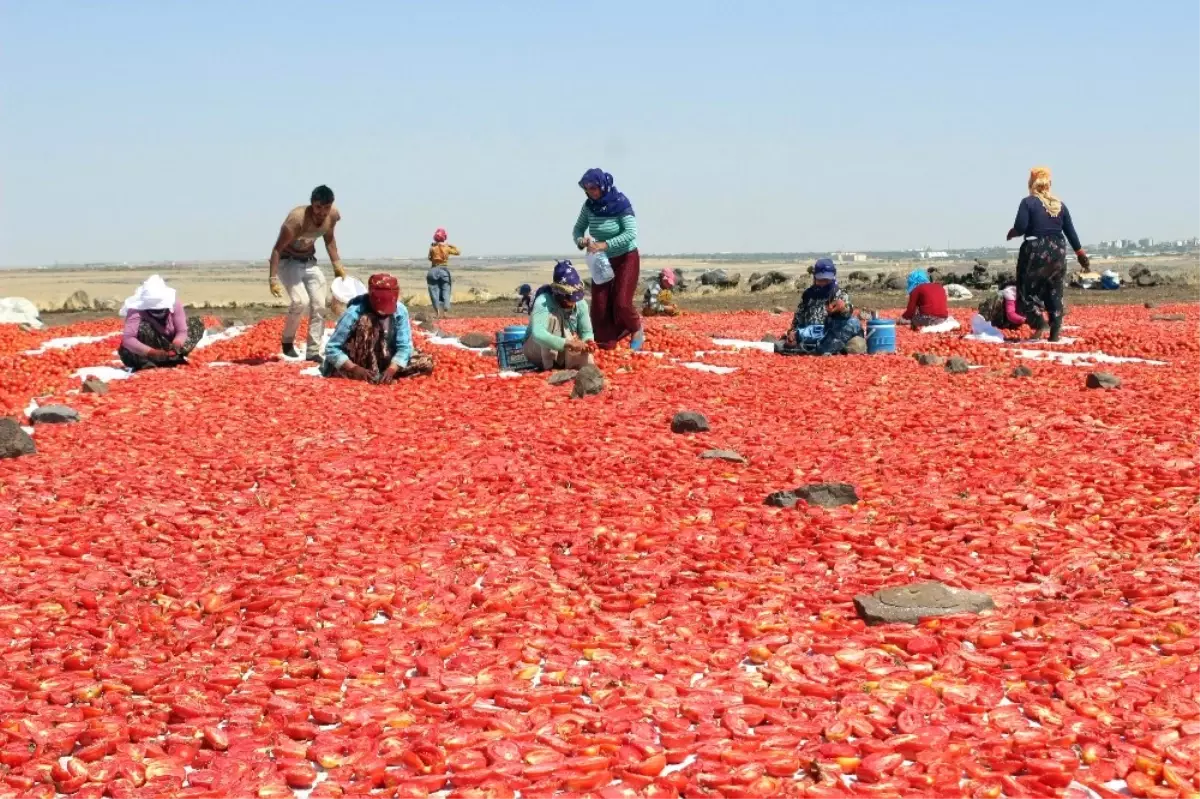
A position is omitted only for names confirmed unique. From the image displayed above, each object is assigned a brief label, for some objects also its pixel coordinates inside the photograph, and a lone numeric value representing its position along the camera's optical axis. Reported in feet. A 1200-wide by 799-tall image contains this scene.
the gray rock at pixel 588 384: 42.01
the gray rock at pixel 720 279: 154.61
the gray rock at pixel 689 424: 34.42
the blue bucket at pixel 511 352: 50.65
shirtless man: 50.90
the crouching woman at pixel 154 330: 51.44
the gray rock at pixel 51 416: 37.76
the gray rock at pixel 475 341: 62.13
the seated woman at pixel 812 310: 56.54
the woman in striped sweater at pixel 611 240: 51.98
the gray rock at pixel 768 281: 146.92
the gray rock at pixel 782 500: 25.26
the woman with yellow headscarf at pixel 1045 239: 60.18
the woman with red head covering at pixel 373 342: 46.85
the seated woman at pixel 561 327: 47.83
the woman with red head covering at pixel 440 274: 92.66
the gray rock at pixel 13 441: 31.91
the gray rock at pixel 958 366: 47.88
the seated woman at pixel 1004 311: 67.10
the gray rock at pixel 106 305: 113.28
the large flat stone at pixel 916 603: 18.22
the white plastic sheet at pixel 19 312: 87.13
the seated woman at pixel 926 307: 72.90
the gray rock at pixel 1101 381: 41.11
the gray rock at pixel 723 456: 30.25
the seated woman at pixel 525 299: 97.09
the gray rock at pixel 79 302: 114.29
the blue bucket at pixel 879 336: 57.77
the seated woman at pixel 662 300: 91.81
